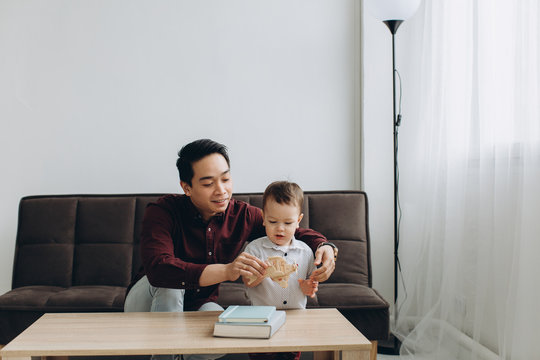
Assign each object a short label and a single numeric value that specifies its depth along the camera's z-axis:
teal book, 1.37
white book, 1.35
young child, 1.79
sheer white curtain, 1.76
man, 1.62
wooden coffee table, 1.28
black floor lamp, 2.57
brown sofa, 2.59
